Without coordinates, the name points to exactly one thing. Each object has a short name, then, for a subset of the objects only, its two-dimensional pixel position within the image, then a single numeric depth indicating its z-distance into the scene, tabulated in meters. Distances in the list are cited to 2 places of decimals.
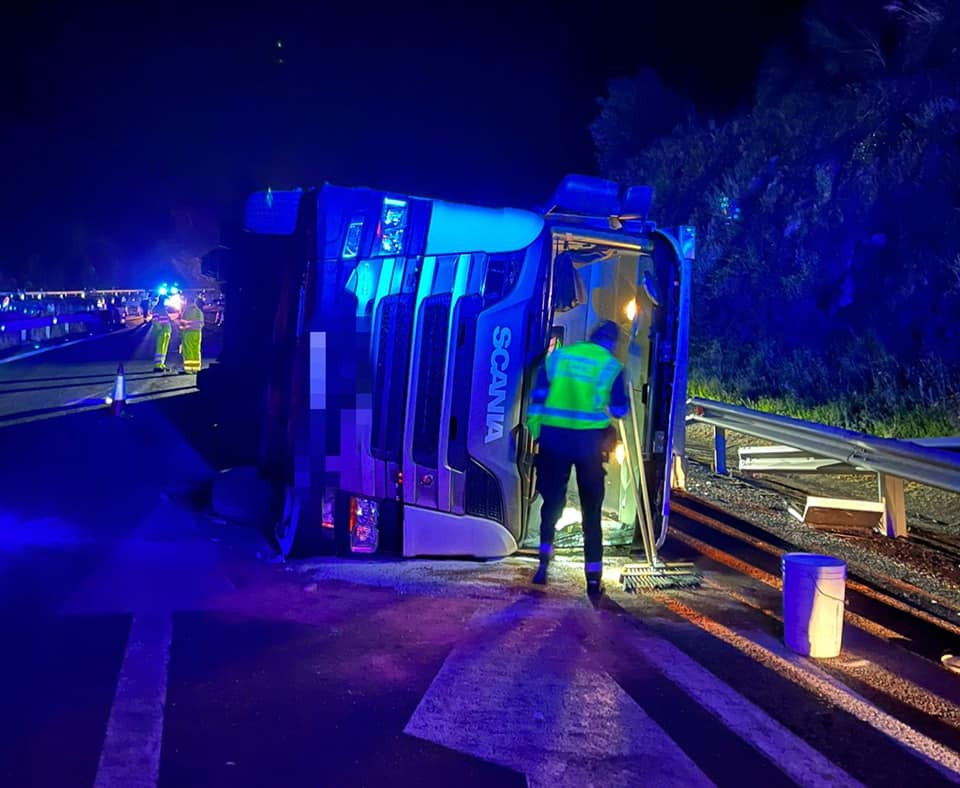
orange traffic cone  14.59
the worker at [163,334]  22.44
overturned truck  6.14
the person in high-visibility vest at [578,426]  6.13
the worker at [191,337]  21.19
